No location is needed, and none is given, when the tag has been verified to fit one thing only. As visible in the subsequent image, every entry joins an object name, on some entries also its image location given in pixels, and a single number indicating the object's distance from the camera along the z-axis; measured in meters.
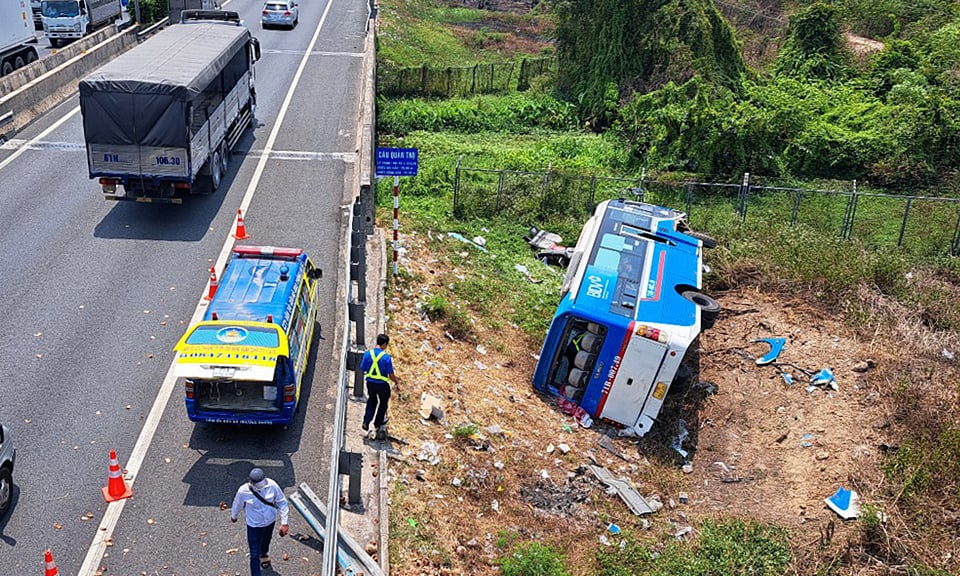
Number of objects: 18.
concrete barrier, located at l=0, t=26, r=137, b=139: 23.55
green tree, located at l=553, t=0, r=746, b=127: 34.88
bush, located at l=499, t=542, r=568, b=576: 9.95
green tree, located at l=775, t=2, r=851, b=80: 36.38
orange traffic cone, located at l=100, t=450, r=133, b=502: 10.19
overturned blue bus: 14.06
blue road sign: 16.66
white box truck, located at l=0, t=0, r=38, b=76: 27.98
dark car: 9.83
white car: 40.75
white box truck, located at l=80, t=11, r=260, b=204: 17.27
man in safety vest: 11.34
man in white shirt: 8.81
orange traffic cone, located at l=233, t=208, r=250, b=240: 17.58
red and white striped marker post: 17.02
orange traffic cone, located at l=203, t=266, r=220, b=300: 14.92
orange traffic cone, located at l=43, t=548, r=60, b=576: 8.27
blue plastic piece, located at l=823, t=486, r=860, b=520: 11.42
